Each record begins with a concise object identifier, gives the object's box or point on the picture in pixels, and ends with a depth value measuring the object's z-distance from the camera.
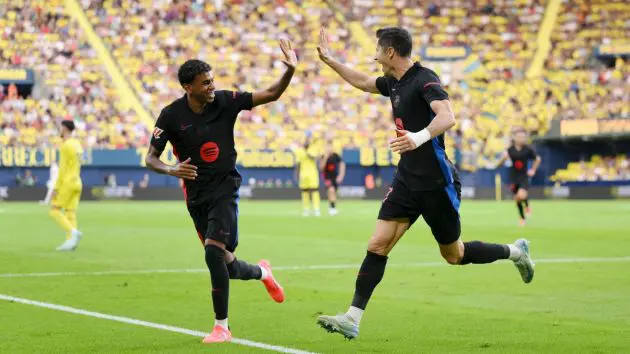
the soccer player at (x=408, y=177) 9.02
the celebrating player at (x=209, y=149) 9.47
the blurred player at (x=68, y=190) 20.03
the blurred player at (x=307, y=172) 36.22
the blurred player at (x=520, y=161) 29.00
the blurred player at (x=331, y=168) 37.12
